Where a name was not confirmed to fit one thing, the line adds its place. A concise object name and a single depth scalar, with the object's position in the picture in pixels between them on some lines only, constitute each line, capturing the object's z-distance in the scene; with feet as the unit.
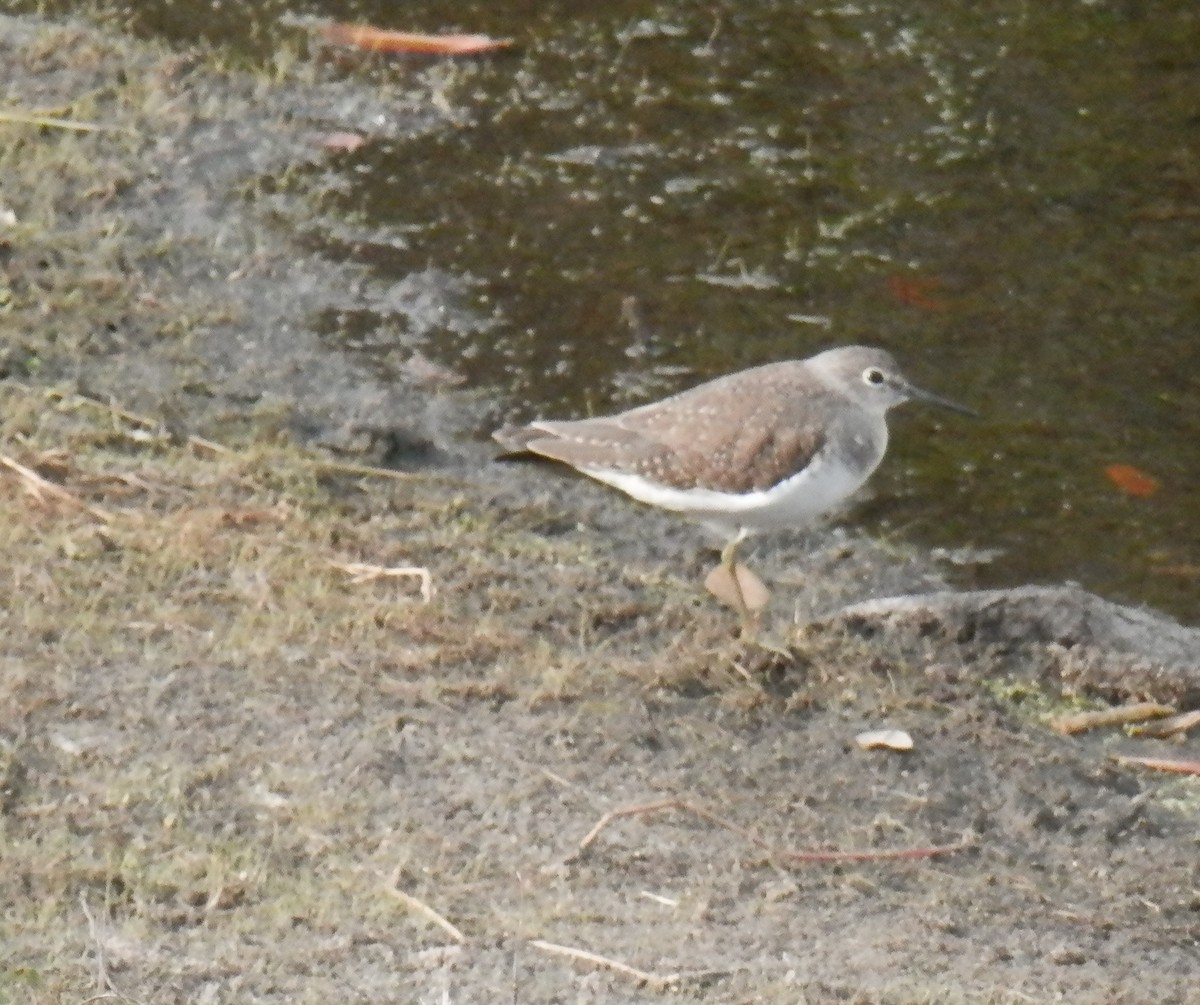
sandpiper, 37.52
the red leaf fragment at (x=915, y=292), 49.73
